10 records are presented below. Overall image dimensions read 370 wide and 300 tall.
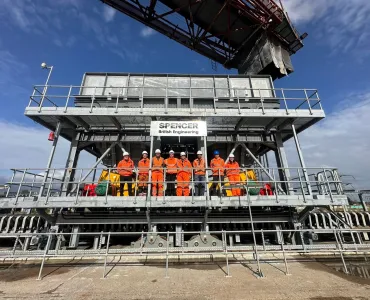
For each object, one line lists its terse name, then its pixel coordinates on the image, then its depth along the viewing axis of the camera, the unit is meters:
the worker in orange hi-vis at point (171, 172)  7.48
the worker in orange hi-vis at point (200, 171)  7.51
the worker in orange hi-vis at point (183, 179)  7.06
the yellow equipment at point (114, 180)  7.48
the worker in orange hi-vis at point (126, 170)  7.65
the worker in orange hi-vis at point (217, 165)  7.92
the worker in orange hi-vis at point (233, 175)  7.34
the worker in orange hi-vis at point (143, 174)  7.58
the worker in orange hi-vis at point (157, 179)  7.25
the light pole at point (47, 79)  8.38
